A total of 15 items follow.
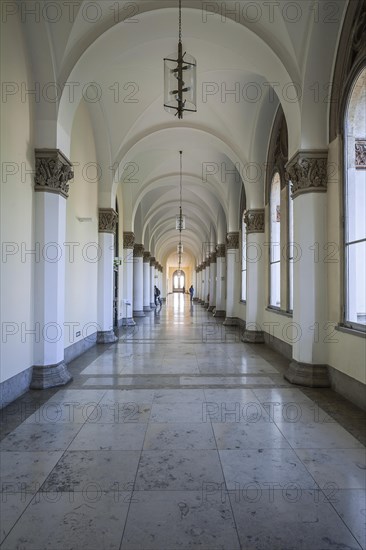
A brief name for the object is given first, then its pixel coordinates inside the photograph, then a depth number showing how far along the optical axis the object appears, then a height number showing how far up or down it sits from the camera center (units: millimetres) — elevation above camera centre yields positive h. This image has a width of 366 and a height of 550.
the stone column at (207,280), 25148 +203
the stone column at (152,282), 25634 +79
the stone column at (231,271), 13766 +463
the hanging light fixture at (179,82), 4285 +2460
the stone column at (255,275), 9977 +222
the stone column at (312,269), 5785 +219
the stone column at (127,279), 14414 +193
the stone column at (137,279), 18169 +237
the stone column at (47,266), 5641 +287
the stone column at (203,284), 29109 -99
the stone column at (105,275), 9906 +244
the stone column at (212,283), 21203 -15
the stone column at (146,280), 22047 +226
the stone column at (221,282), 17219 +59
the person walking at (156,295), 28975 -928
